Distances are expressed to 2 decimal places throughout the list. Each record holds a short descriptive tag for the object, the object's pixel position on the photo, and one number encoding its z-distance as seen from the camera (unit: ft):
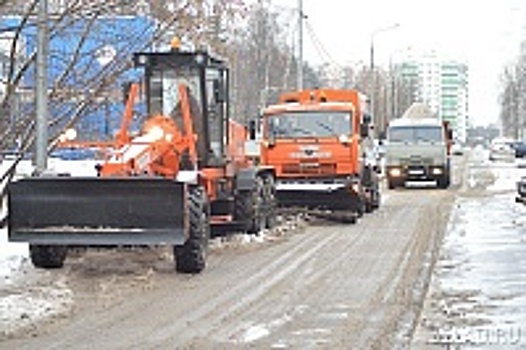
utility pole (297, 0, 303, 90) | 112.57
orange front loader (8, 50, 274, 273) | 41.14
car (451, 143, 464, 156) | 287.46
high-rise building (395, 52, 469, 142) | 457.47
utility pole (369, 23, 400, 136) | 192.13
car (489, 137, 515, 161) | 240.94
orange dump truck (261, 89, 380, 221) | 67.46
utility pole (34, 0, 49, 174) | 48.01
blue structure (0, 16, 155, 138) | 52.54
